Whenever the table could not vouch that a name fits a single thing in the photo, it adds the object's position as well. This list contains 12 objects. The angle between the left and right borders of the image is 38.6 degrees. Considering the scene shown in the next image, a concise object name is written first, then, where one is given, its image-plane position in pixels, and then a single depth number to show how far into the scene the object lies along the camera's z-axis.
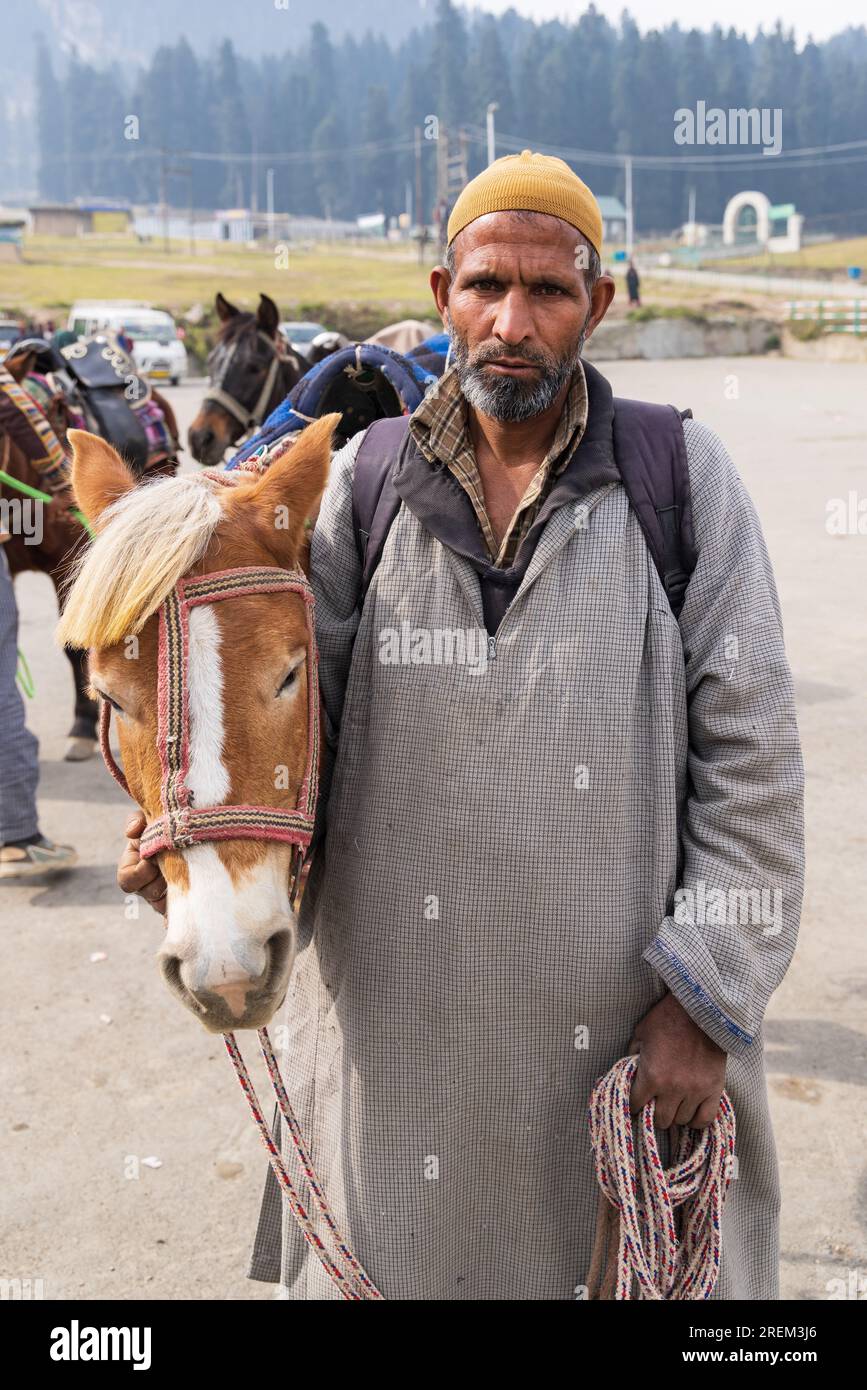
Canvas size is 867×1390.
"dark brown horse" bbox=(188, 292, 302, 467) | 7.09
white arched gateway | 85.69
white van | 28.62
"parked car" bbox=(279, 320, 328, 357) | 31.38
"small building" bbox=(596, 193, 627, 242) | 102.19
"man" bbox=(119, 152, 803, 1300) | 1.92
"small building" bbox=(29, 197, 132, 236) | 92.50
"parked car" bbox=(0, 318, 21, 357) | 27.44
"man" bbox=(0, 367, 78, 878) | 5.24
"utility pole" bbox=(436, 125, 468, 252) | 61.12
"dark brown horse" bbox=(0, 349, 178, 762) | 5.96
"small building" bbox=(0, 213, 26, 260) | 64.12
